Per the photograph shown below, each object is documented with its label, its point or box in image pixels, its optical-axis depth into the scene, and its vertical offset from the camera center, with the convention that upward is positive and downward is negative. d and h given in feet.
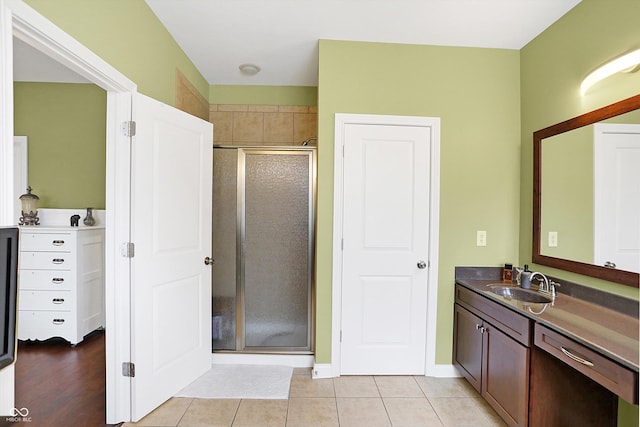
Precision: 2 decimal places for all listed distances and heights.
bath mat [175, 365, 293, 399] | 7.18 -4.43
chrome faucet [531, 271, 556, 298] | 6.71 -1.65
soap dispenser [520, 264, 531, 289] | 6.89 -1.53
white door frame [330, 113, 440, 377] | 7.82 -0.27
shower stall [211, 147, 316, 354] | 8.74 -1.13
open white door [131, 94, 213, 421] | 6.16 -0.98
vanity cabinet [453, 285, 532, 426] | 5.44 -2.94
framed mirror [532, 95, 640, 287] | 5.27 +0.40
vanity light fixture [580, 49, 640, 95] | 5.26 +2.72
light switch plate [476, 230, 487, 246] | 8.09 -0.59
